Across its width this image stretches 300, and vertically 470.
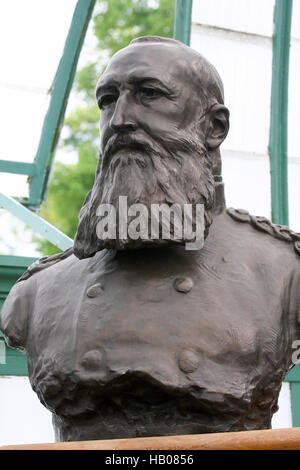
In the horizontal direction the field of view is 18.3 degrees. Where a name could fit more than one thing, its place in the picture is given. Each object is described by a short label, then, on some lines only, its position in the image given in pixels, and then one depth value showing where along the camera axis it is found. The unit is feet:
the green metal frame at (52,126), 25.14
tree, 41.68
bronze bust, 9.89
